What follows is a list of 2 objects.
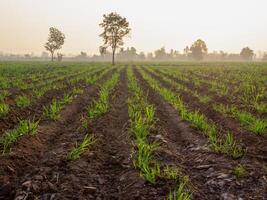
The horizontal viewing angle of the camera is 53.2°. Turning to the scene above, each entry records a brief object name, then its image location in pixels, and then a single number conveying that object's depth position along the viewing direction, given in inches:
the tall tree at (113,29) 2470.5
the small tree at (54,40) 3417.8
